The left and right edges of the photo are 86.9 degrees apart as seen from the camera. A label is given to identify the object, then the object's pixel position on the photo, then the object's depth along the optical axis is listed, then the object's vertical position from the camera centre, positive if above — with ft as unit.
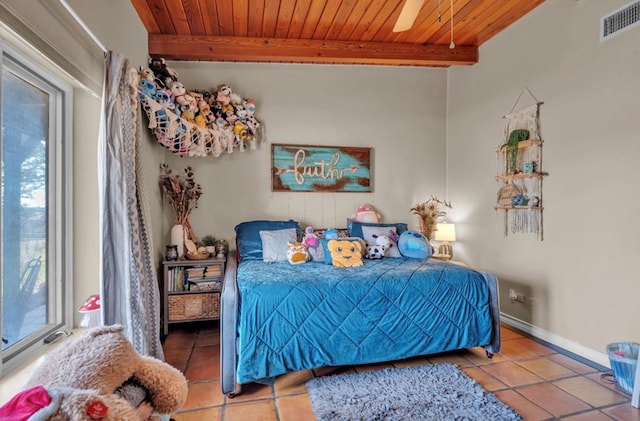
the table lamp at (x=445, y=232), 11.67 -0.75
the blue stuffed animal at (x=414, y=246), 9.97 -1.05
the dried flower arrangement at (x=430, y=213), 12.26 -0.09
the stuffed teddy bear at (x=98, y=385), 2.49 -1.48
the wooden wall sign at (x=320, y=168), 11.63 +1.48
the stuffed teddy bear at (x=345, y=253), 8.89 -1.15
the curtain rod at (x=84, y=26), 5.02 +3.03
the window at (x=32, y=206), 4.96 +0.07
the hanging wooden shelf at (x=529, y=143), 9.08 +1.85
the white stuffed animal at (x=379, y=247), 9.86 -1.10
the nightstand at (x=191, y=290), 9.55 -2.29
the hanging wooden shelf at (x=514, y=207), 9.12 +0.10
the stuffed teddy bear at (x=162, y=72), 9.18 +3.82
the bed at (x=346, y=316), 6.52 -2.22
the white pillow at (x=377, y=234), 10.21 -0.77
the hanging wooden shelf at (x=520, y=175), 9.04 +0.99
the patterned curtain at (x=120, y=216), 6.02 -0.10
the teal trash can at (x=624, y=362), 6.55 -2.98
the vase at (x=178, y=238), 10.07 -0.82
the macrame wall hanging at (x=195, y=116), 8.62 +2.75
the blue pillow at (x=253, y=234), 10.18 -0.74
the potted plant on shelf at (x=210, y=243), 10.50 -1.04
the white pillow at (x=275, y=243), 9.71 -0.97
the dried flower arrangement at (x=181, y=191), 10.24 +0.59
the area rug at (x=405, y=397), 5.93 -3.57
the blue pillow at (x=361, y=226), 11.04 -0.54
